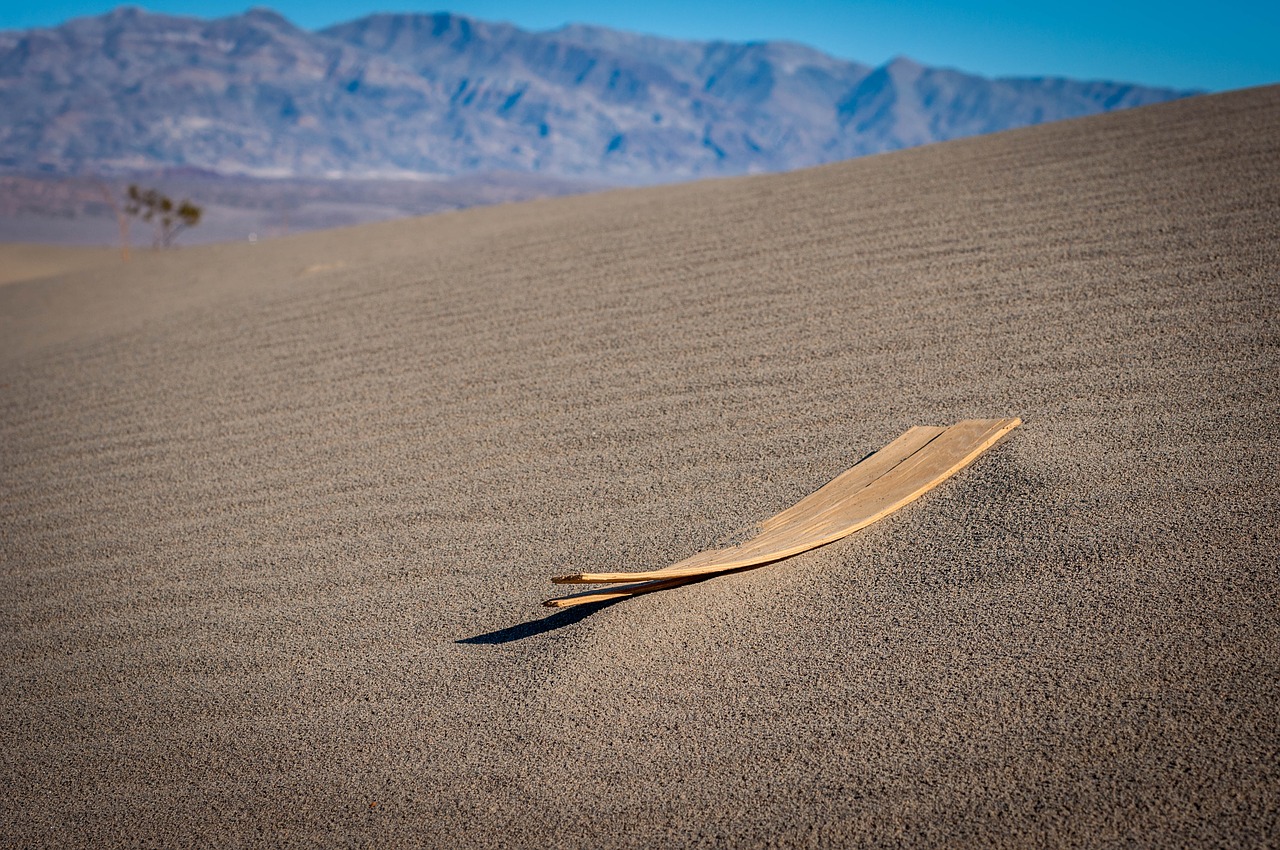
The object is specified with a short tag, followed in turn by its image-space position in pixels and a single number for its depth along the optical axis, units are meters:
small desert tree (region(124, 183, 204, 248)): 36.47
